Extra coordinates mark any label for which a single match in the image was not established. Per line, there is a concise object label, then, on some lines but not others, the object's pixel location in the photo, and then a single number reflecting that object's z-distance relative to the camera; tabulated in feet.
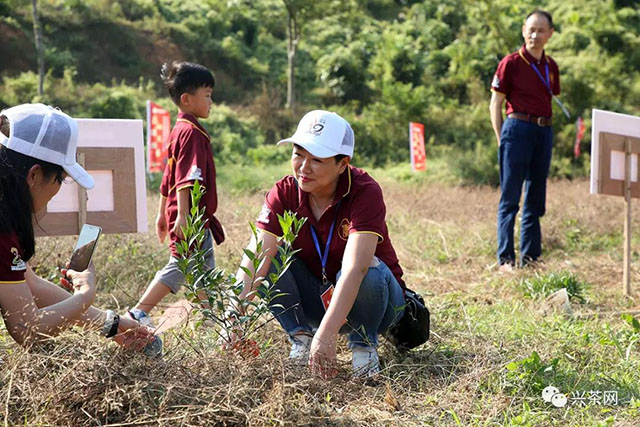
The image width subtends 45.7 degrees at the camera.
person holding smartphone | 7.66
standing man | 17.43
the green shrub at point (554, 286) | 14.29
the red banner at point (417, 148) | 41.93
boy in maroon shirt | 12.45
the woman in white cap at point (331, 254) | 9.00
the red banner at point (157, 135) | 33.65
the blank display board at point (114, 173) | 11.94
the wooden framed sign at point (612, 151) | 15.43
